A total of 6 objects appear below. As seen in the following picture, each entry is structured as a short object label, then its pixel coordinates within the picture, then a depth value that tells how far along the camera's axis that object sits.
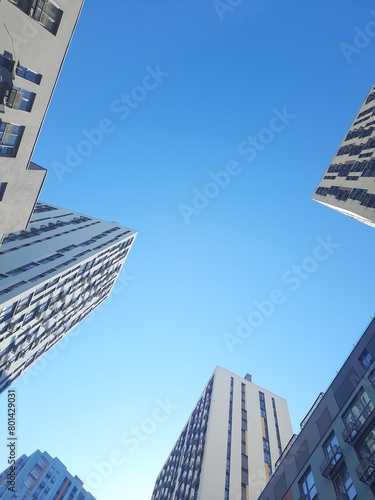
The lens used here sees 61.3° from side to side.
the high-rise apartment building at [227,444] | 40.44
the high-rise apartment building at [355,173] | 34.91
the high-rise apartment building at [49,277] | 35.78
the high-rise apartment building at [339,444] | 15.30
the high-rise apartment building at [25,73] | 15.75
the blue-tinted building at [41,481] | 77.75
